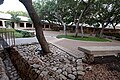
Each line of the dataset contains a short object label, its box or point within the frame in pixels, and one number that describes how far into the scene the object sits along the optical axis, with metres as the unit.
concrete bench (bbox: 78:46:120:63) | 2.52
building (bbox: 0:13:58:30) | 12.97
